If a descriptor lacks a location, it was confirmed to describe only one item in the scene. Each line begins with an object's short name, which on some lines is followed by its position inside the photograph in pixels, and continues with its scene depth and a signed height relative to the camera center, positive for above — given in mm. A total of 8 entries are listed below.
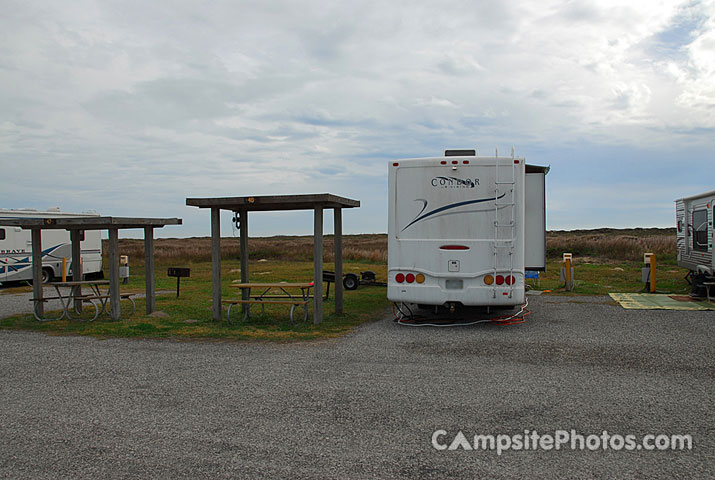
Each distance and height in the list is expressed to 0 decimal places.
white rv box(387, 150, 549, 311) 9461 +98
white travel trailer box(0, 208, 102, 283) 19156 -370
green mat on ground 12086 -1454
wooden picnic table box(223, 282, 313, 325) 10245 -1101
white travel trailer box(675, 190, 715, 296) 13320 -17
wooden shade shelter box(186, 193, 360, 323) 10023 +367
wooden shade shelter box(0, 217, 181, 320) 10758 +109
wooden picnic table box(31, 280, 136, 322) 10969 -1121
